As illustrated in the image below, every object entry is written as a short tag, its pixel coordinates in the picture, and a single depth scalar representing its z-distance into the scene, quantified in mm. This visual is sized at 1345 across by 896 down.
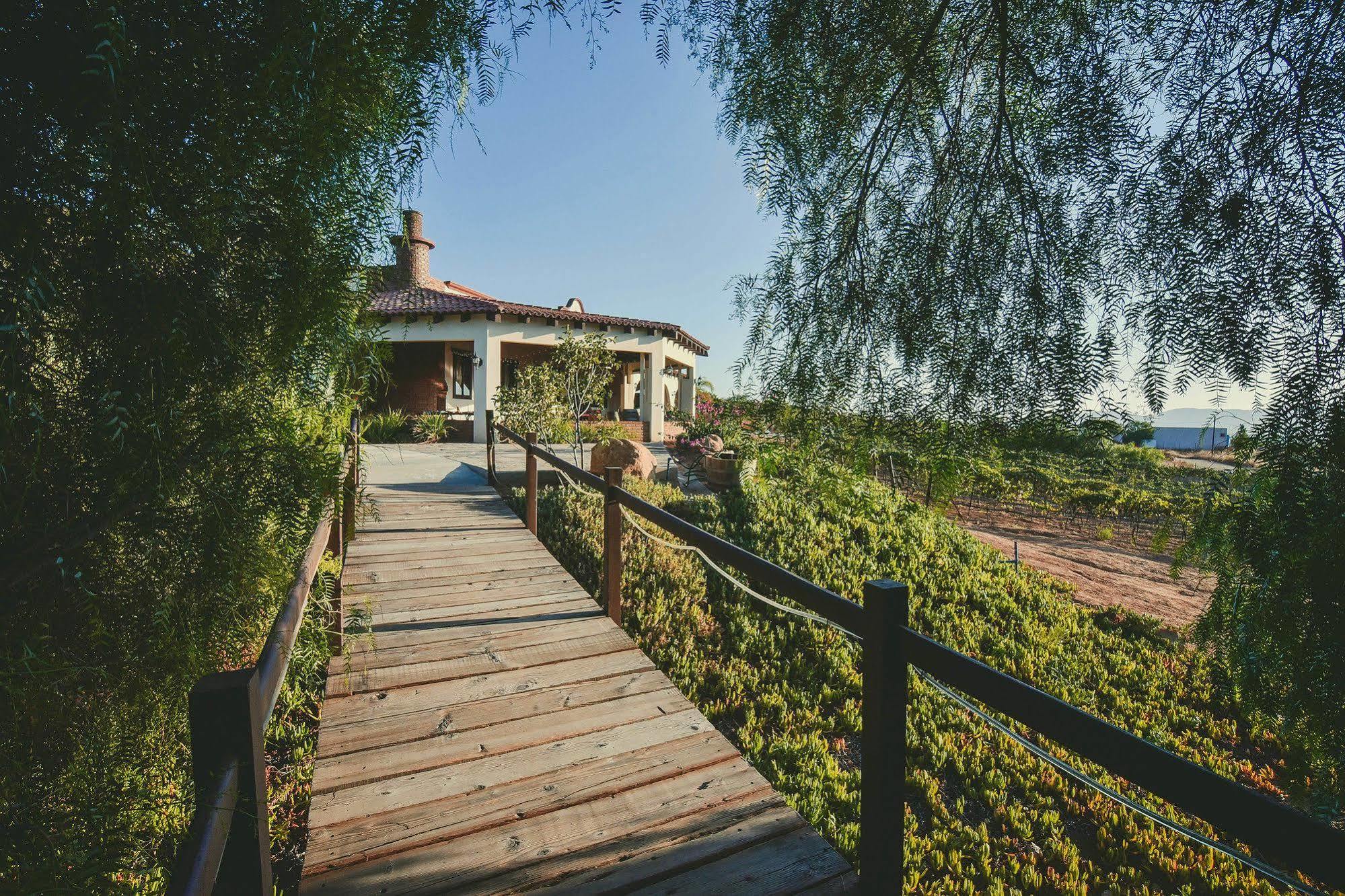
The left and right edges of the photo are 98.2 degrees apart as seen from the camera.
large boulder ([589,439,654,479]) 9500
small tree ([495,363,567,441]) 9719
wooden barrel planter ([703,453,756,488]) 8914
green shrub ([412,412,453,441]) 13984
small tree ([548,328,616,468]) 10141
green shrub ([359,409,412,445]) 13081
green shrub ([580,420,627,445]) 14766
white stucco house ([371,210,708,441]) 14469
